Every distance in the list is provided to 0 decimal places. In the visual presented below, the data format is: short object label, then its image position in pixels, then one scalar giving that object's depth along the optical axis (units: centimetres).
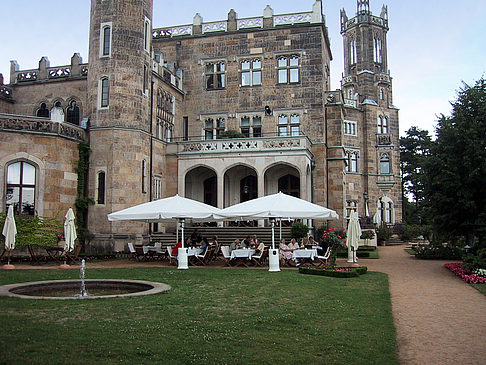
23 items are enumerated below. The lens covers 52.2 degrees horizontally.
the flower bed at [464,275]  1529
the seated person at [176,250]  2080
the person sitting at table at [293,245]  2069
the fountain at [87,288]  1159
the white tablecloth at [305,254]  1964
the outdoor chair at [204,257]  2074
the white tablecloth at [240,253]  2009
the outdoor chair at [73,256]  2036
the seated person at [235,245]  2135
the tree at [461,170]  1789
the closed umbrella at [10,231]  1866
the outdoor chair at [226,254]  2042
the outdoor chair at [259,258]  2030
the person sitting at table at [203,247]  2106
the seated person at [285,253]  2055
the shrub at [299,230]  2584
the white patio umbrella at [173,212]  1953
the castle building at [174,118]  2472
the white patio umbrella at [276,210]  1866
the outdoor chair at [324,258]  1942
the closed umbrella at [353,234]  2019
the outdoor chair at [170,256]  2064
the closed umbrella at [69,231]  1915
